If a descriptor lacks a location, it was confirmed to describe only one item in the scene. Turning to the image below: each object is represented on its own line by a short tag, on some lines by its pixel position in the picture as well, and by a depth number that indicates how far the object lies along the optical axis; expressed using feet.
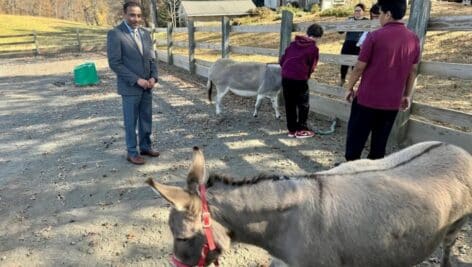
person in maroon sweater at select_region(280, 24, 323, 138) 18.57
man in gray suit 15.43
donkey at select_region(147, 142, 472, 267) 6.81
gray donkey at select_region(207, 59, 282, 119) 23.04
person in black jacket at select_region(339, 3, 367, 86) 24.64
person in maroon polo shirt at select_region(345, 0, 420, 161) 11.30
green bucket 38.83
